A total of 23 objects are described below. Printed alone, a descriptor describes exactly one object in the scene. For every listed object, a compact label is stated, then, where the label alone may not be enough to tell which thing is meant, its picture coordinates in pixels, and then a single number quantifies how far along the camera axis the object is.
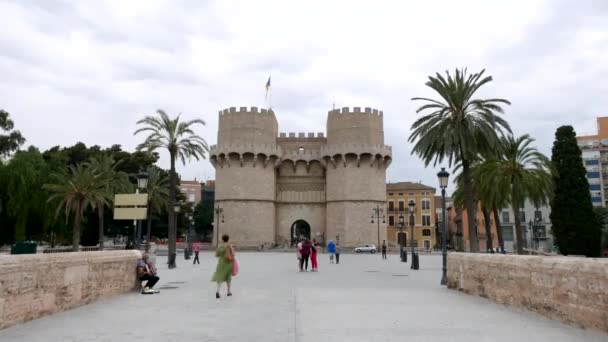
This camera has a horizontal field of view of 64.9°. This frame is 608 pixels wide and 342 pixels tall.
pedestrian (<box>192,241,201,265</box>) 25.26
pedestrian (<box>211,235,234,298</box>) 10.19
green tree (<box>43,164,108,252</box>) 30.69
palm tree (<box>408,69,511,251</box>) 20.55
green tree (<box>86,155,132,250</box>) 33.22
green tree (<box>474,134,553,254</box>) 26.14
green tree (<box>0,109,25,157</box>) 33.34
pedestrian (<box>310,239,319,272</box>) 19.62
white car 46.19
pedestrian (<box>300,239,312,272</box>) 19.72
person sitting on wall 11.19
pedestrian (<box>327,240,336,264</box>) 26.73
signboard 13.94
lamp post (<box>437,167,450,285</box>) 16.47
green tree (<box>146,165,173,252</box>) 39.97
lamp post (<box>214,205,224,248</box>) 46.19
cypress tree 34.19
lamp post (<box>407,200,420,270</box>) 21.77
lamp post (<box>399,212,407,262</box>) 29.17
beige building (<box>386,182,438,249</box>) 67.94
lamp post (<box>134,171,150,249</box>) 16.67
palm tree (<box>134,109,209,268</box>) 24.81
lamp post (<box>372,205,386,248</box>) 48.39
